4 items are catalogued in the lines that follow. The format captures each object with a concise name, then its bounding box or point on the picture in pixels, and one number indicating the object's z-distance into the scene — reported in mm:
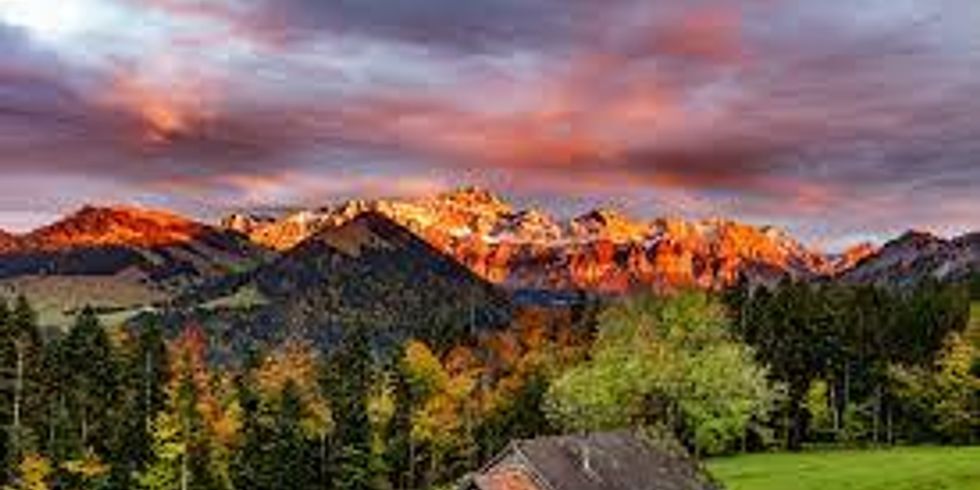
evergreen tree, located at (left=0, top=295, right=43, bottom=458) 129625
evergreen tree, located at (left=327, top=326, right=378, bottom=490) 142000
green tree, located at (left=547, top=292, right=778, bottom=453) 128750
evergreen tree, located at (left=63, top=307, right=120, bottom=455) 133750
